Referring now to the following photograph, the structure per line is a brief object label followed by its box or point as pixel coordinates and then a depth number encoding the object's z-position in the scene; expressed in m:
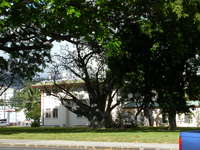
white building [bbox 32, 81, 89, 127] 80.62
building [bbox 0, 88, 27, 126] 117.86
